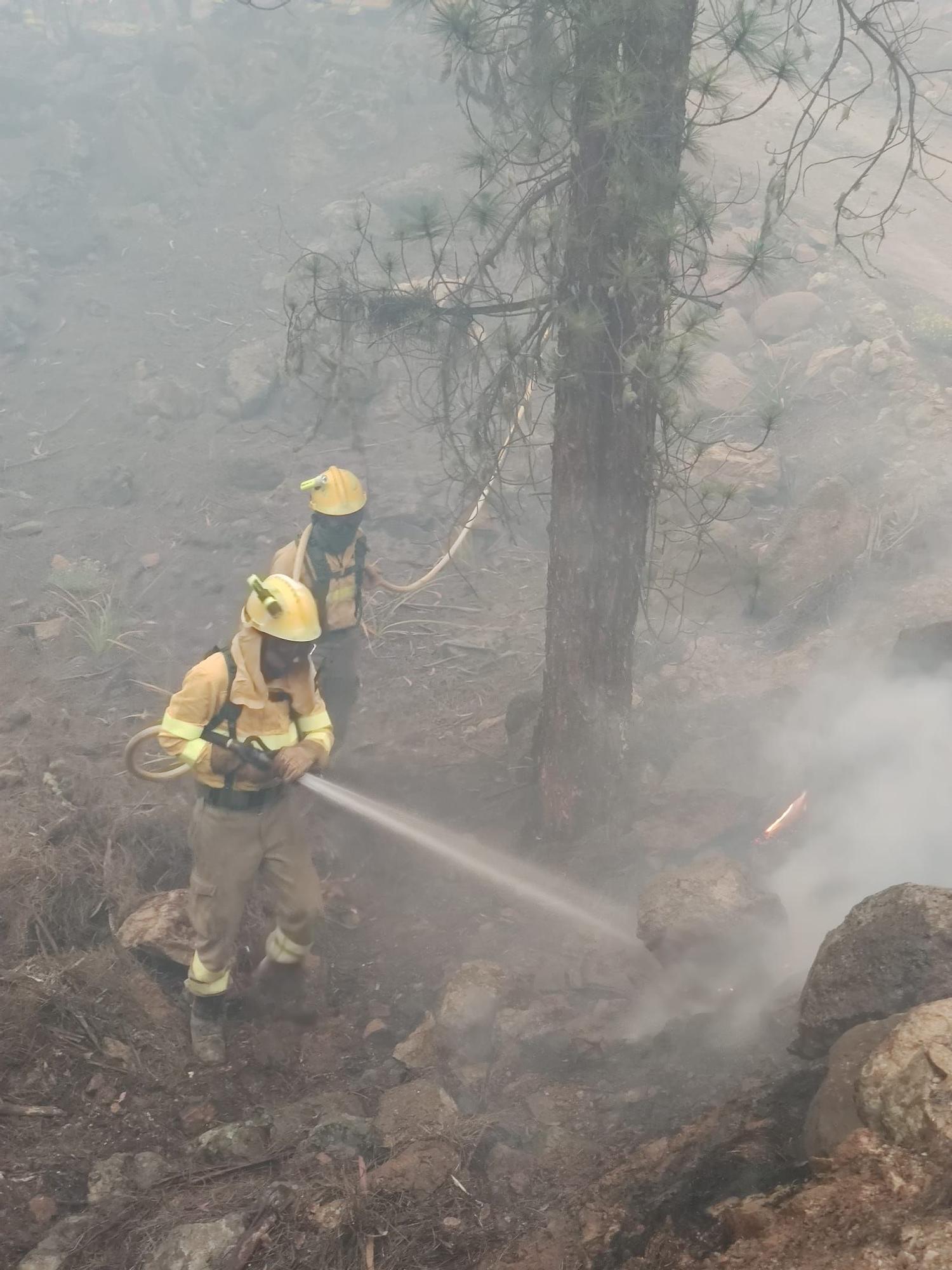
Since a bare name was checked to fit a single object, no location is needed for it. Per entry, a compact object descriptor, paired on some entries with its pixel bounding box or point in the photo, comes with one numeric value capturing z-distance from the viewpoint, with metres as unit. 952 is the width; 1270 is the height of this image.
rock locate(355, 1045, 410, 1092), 4.05
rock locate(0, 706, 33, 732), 6.69
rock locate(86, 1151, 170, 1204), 3.18
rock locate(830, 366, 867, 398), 10.99
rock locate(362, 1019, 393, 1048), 4.46
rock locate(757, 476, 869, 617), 8.05
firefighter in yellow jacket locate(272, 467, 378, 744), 5.73
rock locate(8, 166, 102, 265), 16.08
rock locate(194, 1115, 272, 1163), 3.40
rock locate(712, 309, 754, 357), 12.14
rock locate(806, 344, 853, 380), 11.41
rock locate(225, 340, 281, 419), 12.57
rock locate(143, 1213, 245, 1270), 2.81
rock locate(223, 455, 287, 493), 11.21
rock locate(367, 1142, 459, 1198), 3.07
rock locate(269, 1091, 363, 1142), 3.59
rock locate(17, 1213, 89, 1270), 2.83
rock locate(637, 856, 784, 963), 4.52
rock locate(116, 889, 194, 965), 4.50
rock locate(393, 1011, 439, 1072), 4.20
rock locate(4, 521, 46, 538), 10.39
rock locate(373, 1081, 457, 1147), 3.51
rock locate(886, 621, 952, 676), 5.85
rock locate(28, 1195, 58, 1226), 3.03
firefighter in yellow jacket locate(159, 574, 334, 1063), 3.89
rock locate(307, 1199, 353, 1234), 2.87
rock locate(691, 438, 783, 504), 9.16
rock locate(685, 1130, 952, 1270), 1.96
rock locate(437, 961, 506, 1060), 4.36
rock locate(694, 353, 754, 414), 10.95
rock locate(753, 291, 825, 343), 12.38
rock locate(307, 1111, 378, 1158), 3.34
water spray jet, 5.32
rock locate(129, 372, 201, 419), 12.73
